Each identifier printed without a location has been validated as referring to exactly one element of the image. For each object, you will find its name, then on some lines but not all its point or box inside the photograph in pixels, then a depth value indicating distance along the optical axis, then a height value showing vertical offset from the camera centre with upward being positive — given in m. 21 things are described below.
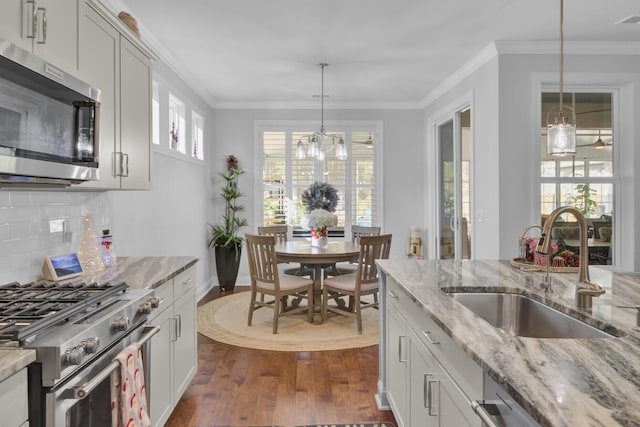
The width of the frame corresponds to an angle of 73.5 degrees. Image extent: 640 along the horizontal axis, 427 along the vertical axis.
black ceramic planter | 5.78 -0.70
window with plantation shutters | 6.32 +0.57
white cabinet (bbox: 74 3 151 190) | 2.12 +0.67
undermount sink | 1.76 -0.43
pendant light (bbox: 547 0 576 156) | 2.28 +0.42
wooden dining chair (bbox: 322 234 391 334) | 3.94 -0.61
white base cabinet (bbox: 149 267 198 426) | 2.12 -0.75
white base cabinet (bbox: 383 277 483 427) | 1.29 -0.59
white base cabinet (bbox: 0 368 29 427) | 1.06 -0.49
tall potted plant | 5.79 -0.28
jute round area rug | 3.78 -1.13
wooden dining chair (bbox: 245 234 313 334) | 3.99 -0.65
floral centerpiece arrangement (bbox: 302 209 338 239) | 4.56 -0.07
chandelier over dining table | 4.77 +0.76
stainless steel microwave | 1.40 +0.34
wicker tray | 2.30 -0.29
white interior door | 5.02 +0.36
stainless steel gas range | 1.21 -0.40
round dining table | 4.18 -0.40
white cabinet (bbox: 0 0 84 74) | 1.52 +0.72
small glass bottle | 2.59 -0.23
